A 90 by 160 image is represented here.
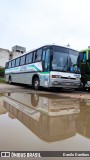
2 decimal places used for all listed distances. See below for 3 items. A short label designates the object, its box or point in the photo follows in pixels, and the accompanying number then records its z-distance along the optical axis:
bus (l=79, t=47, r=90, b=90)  8.21
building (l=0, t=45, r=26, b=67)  30.05
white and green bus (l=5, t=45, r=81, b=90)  6.75
